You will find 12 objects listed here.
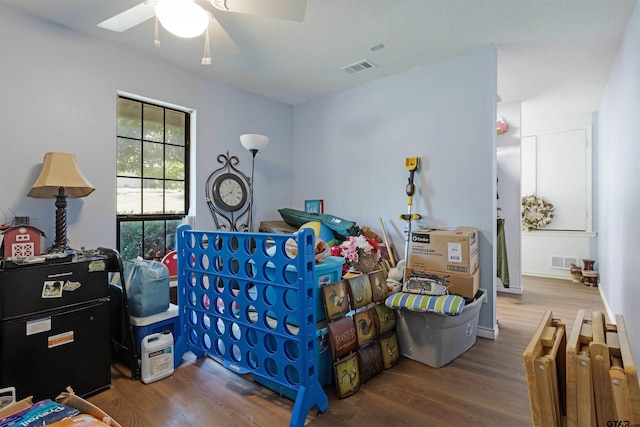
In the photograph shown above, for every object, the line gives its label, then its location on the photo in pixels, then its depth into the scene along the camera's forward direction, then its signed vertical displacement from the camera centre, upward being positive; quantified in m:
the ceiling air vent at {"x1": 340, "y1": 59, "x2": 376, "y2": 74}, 3.32 +1.54
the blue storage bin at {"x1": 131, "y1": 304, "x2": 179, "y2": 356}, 2.30 -0.81
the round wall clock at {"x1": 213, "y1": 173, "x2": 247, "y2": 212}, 3.79 +0.27
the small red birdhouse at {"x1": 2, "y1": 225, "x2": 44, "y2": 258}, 2.26 -0.19
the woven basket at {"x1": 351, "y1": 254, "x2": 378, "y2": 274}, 2.77 -0.43
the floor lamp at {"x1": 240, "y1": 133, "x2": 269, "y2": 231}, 3.64 +0.81
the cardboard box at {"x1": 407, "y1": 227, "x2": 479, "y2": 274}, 2.70 -0.31
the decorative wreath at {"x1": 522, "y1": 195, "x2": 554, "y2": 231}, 5.70 +0.03
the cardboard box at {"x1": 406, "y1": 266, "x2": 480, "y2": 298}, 2.64 -0.57
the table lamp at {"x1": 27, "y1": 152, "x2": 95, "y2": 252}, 2.40 +0.23
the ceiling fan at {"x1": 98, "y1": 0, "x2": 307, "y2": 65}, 1.65 +1.12
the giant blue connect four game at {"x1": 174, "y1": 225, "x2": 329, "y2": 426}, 1.77 -0.58
